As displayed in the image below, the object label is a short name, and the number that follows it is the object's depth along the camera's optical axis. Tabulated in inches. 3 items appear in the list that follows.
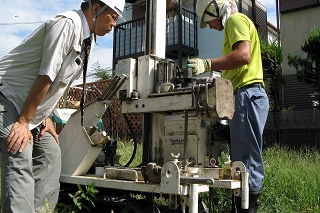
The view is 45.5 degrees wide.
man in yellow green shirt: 124.4
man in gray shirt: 89.0
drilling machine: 108.7
